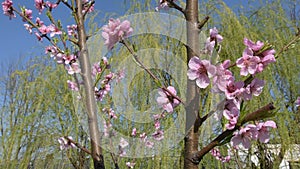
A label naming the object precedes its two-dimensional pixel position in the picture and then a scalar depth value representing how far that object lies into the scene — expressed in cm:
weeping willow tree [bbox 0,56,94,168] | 249
